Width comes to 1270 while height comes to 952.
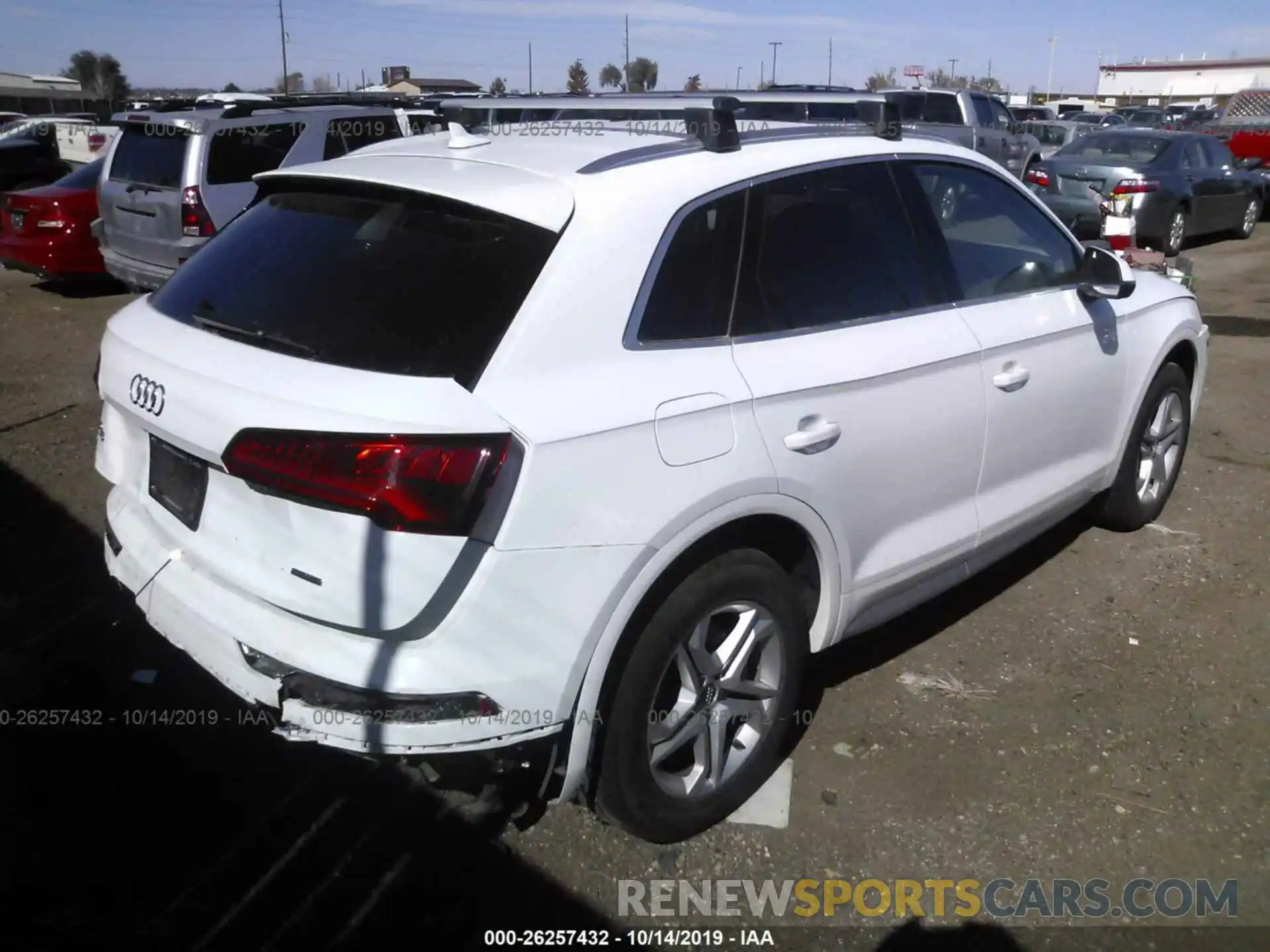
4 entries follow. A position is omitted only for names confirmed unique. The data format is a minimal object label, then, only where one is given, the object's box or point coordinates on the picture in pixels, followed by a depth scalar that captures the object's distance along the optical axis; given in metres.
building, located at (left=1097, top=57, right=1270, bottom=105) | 82.06
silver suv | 8.97
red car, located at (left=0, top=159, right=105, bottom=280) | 10.55
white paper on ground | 3.24
